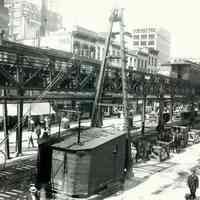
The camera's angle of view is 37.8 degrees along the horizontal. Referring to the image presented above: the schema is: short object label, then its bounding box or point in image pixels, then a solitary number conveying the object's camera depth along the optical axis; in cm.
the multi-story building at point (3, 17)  4744
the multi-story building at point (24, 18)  7394
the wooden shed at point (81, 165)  1184
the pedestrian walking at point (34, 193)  1040
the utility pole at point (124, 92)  1620
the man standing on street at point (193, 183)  1270
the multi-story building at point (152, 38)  11119
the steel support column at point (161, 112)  3024
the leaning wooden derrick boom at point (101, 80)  1686
